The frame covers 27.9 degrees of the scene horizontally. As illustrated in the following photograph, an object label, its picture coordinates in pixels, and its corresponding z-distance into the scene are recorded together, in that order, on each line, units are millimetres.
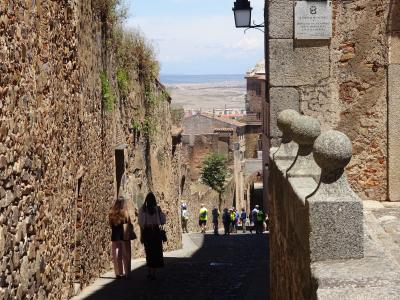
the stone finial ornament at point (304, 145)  6203
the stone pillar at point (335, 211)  4527
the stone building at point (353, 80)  9109
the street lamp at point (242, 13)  12297
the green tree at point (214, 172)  48875
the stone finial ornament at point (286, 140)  7910
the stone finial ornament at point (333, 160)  4582
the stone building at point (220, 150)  53188
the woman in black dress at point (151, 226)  12365
